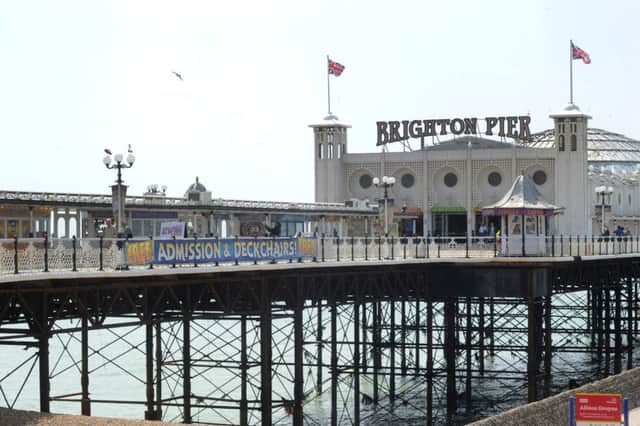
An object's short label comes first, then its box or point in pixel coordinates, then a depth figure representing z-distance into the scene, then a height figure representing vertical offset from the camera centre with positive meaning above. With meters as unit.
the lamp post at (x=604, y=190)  73.35 +1.62
